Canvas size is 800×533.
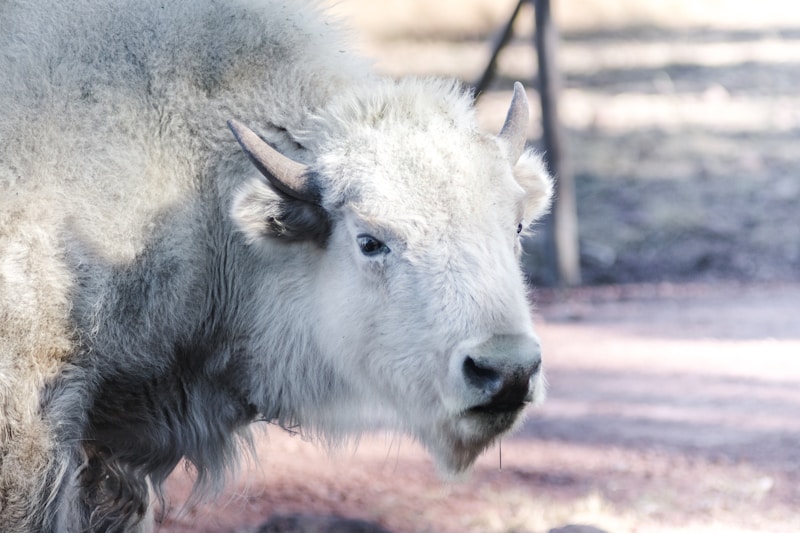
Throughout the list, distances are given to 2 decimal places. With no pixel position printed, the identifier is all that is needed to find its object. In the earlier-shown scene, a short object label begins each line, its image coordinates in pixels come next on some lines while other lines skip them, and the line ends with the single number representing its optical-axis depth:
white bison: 7.05
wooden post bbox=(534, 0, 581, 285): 18.92
